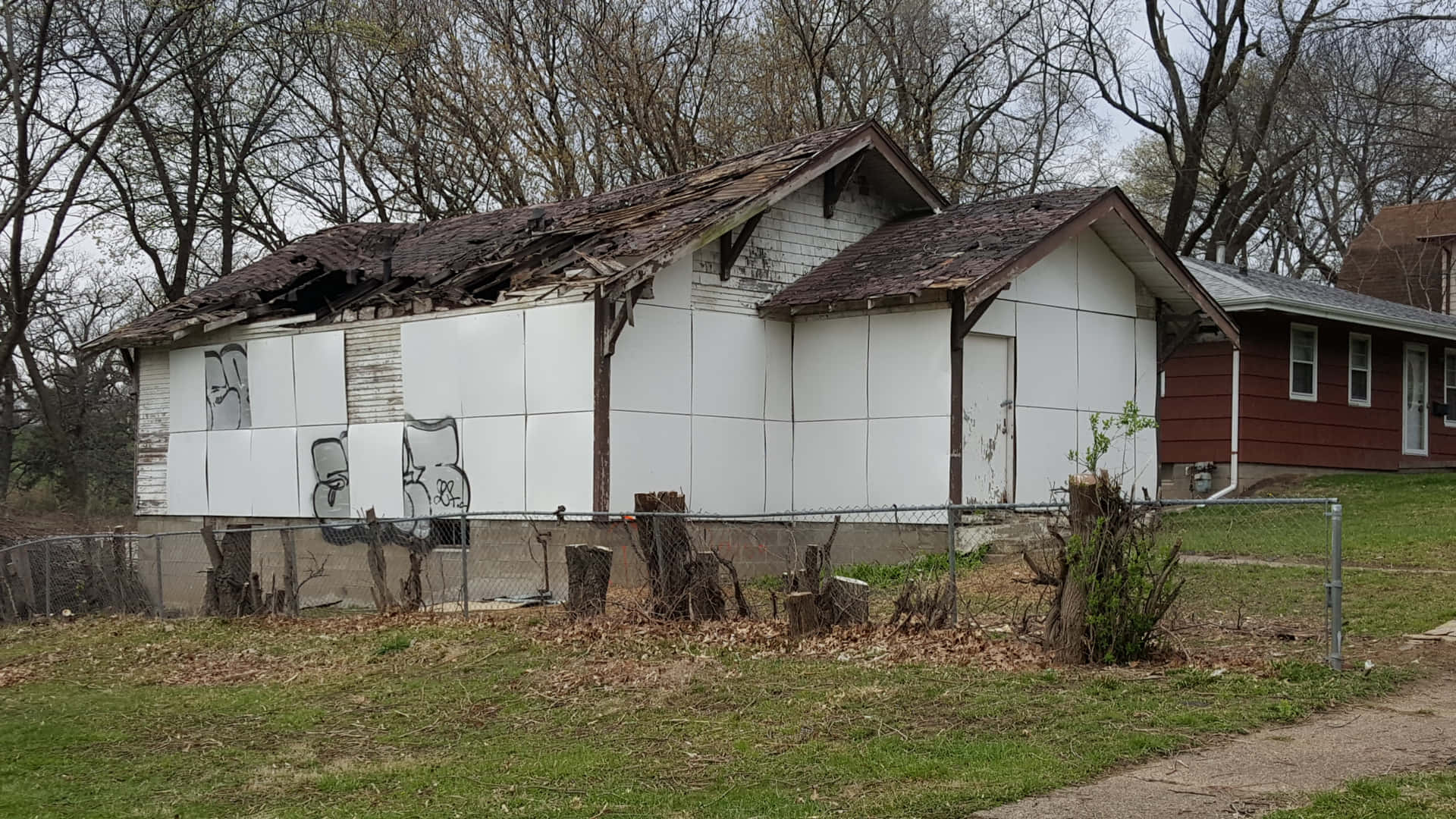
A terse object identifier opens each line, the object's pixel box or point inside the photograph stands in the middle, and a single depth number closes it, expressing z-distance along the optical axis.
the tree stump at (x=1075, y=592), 10.46
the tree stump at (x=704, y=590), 13.16
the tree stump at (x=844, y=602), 12.30
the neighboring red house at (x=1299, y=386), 24.67
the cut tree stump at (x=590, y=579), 13.55
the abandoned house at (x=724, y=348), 17.81
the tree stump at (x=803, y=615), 12.15
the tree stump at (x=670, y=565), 13.19
